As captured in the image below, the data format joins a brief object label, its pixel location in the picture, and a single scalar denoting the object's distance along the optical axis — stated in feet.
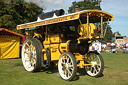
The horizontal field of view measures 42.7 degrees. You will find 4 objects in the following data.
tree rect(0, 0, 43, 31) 62.23
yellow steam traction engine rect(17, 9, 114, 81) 19.62
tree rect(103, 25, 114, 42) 253.44
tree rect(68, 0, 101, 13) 119.14
